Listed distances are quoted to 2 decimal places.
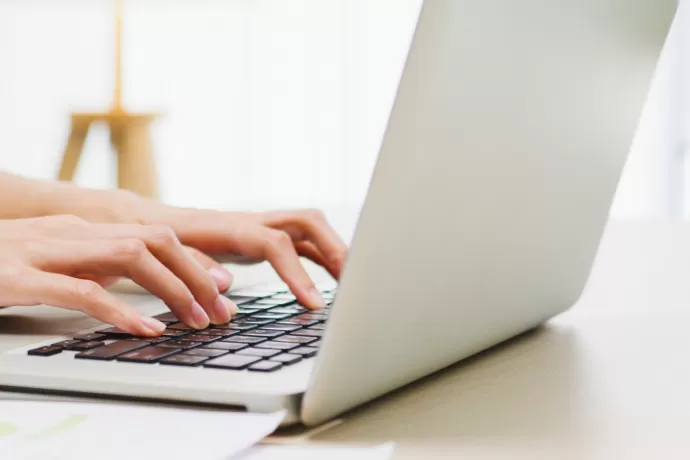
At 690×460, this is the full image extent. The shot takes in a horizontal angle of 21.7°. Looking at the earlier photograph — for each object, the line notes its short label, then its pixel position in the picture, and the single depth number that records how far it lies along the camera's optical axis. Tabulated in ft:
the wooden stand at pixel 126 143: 13.13
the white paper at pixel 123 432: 2.84
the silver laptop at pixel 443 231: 3.01
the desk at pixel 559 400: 3.14
